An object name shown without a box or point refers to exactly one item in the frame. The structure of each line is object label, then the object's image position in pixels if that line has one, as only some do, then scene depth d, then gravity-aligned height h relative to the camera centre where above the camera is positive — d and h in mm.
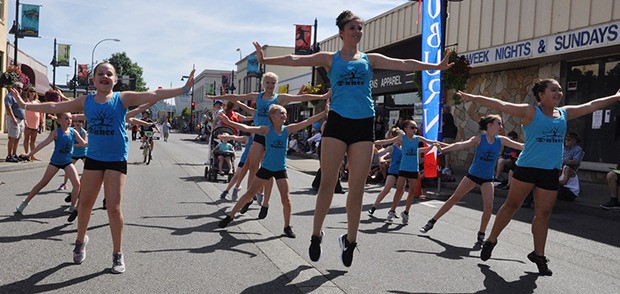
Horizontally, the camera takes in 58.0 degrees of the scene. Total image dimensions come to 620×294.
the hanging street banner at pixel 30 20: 32562 +5339
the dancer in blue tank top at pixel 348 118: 4523 +82
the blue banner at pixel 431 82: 13078 +1172
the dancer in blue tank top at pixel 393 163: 8984 -540
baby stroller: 13039 -986
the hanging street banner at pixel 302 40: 34938 +5387
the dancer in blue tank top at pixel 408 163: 8547 -487
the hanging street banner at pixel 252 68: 58019 +5811
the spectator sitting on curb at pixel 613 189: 10250 -878
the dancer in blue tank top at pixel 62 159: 7500 -625
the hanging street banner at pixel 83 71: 63619 +5084
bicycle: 18297 -941
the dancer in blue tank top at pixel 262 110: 7668 +191
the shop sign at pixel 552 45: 13352 +2577
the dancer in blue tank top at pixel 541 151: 5258 -126
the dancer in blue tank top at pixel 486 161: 7035 -338
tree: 98725 +8865
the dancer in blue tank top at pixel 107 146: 4719 -259
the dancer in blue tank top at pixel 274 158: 6738 -421
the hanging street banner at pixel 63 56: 51000 +5247
